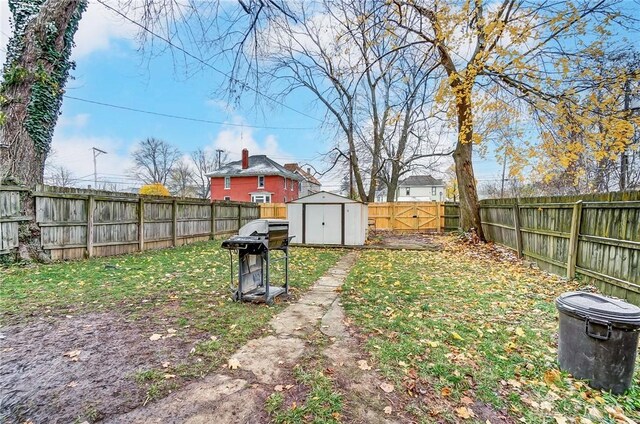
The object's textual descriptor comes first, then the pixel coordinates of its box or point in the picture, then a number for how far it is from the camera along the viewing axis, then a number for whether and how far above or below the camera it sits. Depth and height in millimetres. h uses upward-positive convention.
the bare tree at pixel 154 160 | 40562 +5210
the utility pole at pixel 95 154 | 28312 +4089
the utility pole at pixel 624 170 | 11714 +1429
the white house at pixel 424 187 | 51781 +2768
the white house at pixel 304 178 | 37578 +3029
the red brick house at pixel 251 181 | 30406 +1954
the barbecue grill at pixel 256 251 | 4219 -729
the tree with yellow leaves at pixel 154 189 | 27828 +887
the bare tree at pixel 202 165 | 43834 +4929
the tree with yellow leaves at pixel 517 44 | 7777 +4470
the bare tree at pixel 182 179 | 42156 +2747
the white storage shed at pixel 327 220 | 12117 -723
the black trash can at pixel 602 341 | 2350 -1067
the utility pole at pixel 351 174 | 17906 +1672
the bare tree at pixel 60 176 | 31992 +2397
